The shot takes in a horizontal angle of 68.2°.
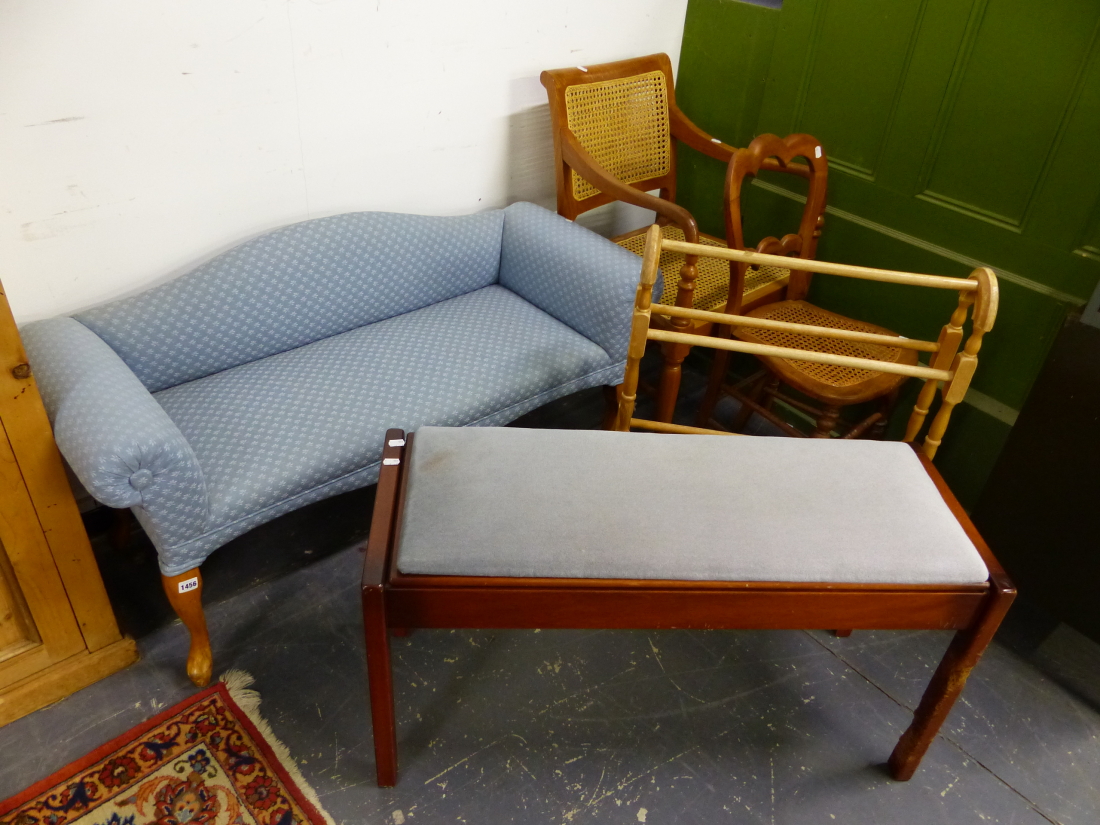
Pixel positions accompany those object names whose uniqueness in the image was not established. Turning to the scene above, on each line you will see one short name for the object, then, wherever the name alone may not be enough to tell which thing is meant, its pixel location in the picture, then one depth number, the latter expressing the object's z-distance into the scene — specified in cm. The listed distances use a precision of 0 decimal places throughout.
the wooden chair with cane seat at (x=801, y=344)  205
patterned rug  152
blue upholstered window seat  154
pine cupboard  144
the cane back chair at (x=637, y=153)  225
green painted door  192
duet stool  129
